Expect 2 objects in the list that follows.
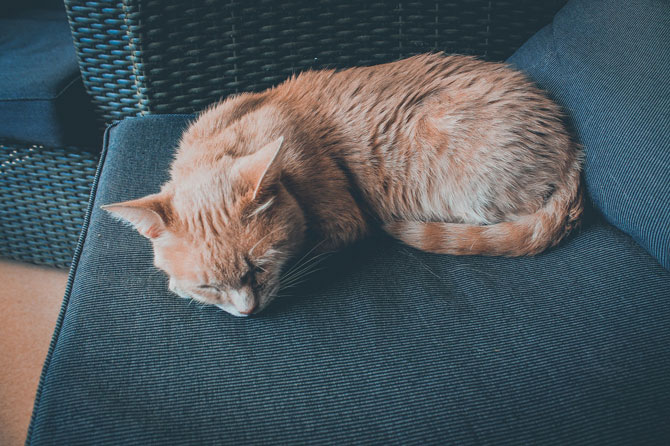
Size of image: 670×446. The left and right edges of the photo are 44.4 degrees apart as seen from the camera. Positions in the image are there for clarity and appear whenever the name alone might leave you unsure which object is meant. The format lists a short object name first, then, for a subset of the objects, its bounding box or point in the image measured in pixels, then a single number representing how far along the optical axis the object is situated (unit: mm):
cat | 623
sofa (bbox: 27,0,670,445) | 566
